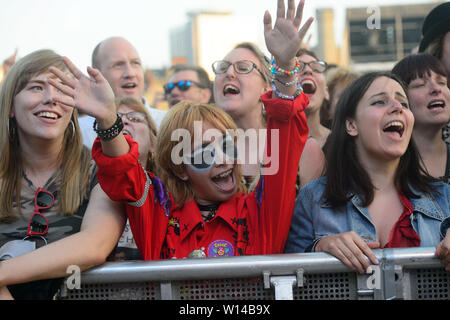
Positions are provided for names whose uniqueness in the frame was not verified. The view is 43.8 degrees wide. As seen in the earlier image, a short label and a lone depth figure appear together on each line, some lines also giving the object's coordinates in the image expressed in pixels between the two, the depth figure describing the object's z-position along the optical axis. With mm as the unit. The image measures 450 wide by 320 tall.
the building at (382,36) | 30938
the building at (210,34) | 41719
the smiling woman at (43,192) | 2232
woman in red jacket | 2426
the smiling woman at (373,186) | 2576
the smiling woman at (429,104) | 3297
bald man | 4793
